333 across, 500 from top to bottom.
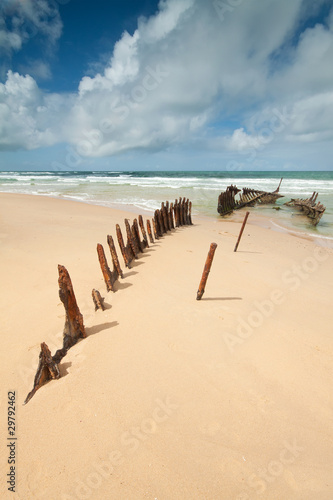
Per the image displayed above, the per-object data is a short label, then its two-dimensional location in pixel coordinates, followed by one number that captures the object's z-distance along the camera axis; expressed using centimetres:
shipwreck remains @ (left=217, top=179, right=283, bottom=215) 1602
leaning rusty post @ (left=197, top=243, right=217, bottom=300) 443
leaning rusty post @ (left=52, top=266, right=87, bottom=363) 318
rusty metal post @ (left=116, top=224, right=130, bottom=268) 604
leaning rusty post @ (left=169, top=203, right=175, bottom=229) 1064
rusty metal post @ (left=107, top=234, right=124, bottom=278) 521
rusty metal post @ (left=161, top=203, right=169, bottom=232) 1000
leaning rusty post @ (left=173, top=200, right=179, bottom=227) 1130
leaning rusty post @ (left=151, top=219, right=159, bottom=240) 906
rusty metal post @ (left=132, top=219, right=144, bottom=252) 711
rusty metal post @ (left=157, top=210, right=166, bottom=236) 955
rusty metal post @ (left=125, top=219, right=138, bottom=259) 651
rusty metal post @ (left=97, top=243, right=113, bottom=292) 465
